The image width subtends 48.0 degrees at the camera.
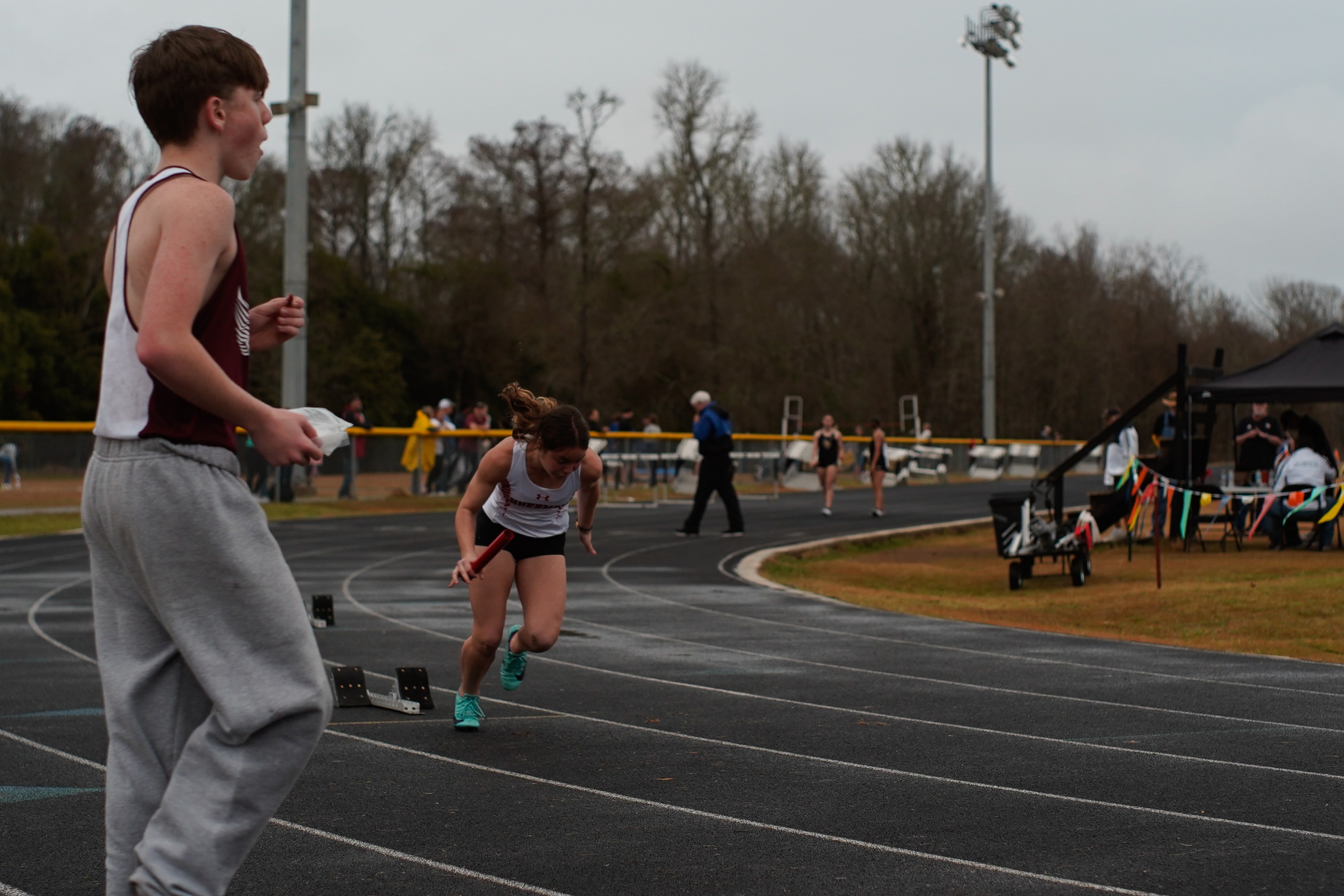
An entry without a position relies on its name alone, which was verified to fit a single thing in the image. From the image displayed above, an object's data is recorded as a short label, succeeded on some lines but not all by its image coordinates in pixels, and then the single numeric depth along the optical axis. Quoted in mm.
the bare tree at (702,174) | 51562
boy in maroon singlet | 2824
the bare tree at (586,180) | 46562
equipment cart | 15570
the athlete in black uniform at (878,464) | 25922
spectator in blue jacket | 20641
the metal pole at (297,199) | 23297
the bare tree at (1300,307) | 68500
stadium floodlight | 46125
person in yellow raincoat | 26984
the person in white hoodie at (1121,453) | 19984
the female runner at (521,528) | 6453
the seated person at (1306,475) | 17938
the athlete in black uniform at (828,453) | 26469
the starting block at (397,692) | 7207
